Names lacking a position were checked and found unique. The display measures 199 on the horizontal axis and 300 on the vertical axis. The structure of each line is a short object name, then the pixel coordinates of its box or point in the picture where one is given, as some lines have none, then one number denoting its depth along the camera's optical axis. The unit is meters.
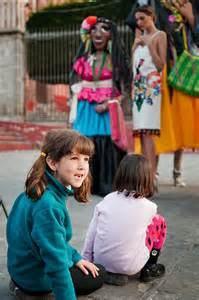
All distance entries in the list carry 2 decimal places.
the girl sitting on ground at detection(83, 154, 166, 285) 2.54
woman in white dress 4.82
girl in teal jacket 2.04
